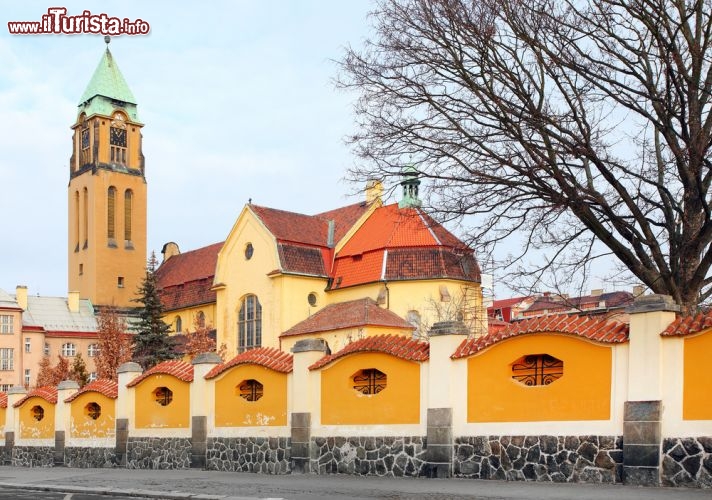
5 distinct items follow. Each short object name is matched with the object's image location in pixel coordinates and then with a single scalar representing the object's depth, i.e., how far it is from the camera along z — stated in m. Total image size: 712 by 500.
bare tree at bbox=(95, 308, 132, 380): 54.53
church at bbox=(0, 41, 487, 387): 51.59
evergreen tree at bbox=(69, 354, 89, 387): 51.56
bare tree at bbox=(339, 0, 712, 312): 16.80
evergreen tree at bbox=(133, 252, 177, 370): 51.62
